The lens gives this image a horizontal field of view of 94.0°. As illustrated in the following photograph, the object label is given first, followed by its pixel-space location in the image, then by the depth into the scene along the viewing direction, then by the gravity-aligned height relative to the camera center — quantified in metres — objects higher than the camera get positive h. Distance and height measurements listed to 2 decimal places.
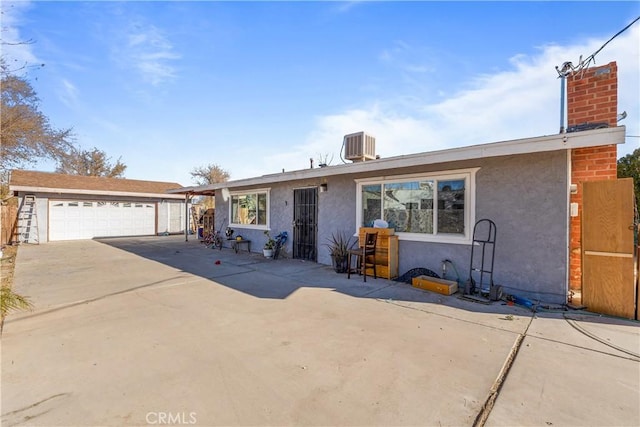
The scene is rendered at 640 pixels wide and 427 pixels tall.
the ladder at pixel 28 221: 13.52 -0.48
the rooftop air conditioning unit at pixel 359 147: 7.42 +1.71
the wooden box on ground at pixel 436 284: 5.33 -1.28
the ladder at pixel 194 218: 19.20 -0.40
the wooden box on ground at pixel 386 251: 6.54 -0.82
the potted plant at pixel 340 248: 7.38 -0.88
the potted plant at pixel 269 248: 9.48 -1.12
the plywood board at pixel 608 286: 4.05 -0.98
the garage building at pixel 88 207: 13.74 +0.21
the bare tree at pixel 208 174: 32.38 +4.24
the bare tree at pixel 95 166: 26.47 +4.29
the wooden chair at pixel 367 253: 6.40 -0.85
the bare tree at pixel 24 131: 10.30 +3.19
